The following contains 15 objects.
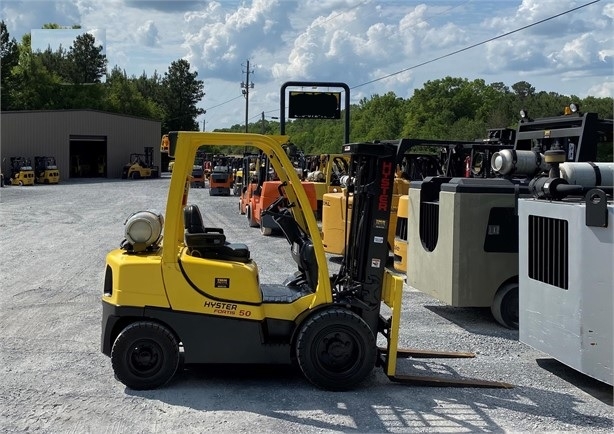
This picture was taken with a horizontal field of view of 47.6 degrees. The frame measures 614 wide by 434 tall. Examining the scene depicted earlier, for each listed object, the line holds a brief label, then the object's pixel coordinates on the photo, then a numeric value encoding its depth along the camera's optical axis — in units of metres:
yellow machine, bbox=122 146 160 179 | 57.31
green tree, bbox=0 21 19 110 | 62.37
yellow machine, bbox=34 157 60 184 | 48.41
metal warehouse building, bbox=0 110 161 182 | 52.44
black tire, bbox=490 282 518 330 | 8.37
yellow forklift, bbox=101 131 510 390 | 5.86
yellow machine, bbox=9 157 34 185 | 44.97
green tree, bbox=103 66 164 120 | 82.56
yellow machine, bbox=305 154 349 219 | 17.61
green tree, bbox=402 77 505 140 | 66.19
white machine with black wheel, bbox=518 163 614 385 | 5.51
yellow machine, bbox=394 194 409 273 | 10.40
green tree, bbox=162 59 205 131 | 95.38
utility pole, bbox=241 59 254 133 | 77.53
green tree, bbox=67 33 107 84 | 88.19
